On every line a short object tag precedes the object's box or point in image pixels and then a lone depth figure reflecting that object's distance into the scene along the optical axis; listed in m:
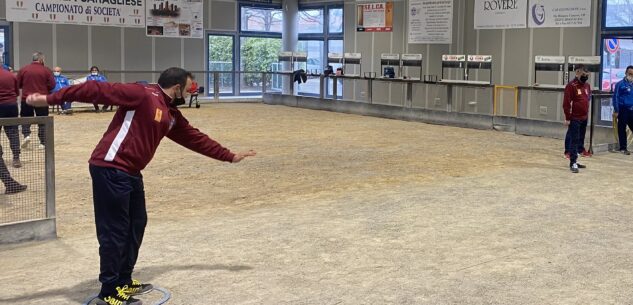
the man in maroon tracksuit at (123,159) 4.32
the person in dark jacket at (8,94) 9.31
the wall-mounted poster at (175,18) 23.33
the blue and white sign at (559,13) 17.12
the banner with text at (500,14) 18.64
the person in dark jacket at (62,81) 18.79
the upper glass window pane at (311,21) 25.64
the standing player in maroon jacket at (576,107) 10.63
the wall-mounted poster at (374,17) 22.70
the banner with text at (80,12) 20.58
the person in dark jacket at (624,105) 12.54
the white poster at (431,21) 20.62
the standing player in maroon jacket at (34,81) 11.36
